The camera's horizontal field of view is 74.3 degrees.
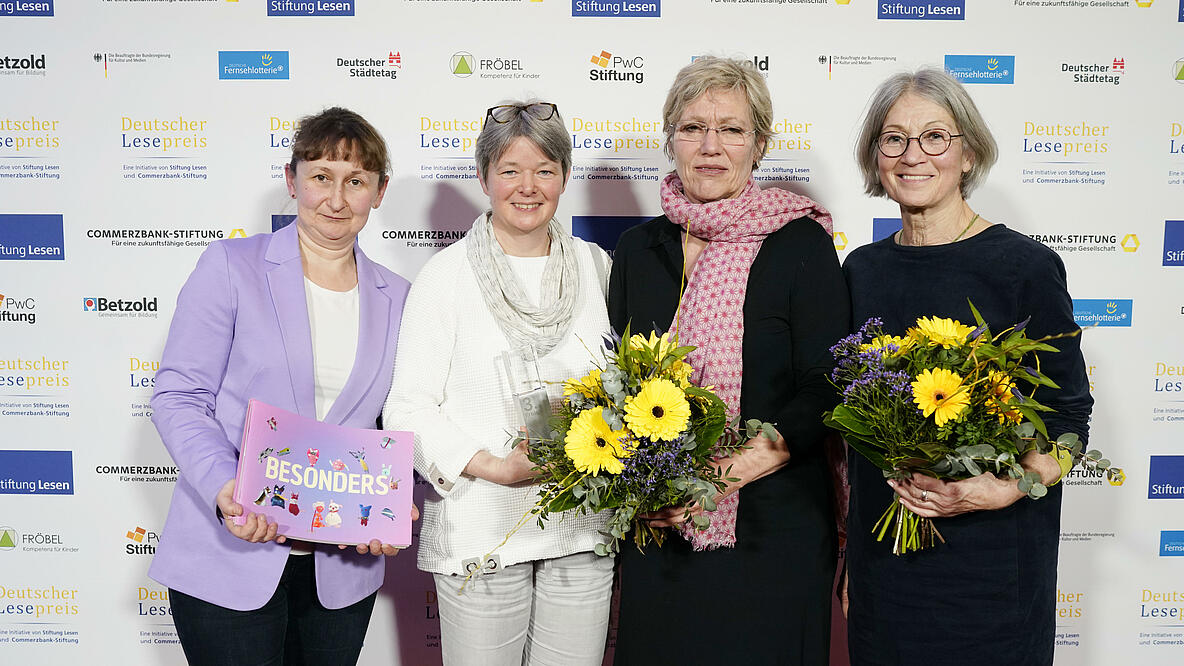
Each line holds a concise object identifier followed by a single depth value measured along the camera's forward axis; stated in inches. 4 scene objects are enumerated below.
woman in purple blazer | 76.9
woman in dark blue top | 70.8
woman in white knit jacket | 78.8
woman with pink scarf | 76.8
